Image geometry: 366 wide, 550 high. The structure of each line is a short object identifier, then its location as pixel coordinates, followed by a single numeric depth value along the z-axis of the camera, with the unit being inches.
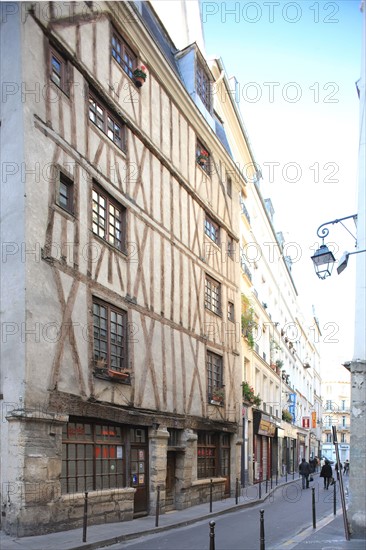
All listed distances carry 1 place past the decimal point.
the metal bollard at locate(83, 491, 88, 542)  393.1
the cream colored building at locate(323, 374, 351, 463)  3112.7
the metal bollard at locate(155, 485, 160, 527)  492.3
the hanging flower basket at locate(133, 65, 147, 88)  625.3
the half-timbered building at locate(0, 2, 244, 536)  430.9
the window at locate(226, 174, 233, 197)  918.9
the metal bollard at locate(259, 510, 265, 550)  334.2
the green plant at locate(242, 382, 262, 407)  958.2
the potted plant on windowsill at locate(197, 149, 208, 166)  795.4
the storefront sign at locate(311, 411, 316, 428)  1575.2
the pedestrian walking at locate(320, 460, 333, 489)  1010.7
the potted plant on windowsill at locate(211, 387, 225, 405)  764.9
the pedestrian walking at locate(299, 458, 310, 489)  992.9
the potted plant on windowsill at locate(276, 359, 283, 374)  1368.1
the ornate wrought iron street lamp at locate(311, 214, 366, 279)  398.9
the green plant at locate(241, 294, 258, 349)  983.6
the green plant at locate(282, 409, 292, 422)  1454.2
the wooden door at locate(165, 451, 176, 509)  634.2
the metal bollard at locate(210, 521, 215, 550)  296.2
